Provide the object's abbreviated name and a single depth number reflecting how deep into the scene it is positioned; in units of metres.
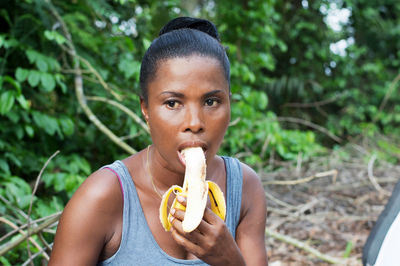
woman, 1.35
